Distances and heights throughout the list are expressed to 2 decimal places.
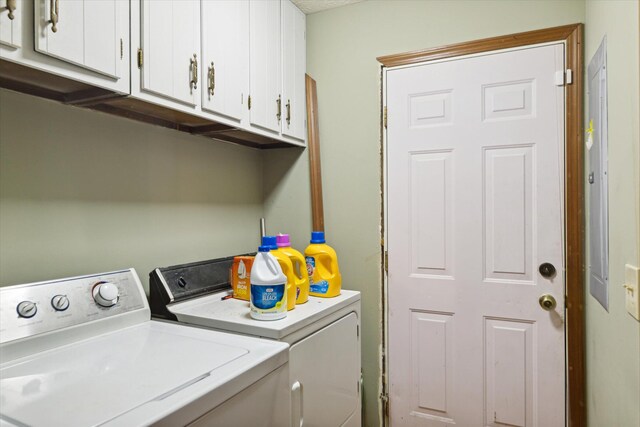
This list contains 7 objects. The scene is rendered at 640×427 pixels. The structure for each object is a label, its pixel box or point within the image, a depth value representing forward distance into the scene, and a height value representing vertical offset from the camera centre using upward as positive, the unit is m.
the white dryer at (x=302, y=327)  1.46 -0.46
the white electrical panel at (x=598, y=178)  1.43 +0.12
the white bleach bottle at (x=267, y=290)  1.47 -0.29
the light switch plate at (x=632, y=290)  1.00 -0.21
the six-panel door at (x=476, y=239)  1.94 -0.16
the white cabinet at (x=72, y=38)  1.01 +0.49
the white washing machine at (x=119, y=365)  0.88 -0.43
